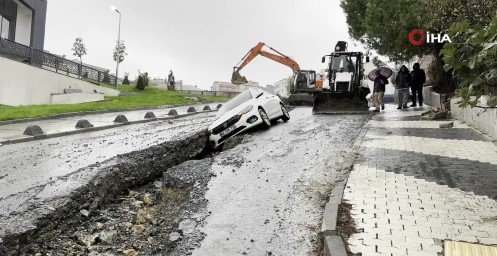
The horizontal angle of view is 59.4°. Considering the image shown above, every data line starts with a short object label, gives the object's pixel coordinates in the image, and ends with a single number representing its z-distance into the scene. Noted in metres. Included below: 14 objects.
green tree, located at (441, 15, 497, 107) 3.94
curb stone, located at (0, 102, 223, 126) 15.37
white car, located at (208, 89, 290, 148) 11.27
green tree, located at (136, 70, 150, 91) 39.59
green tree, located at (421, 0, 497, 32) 10.69
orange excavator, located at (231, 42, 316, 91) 25.27
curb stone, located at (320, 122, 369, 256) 4.00
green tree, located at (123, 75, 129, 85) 48.58
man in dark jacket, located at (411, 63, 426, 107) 18.92
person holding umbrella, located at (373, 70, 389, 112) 18.34
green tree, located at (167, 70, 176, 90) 49.61
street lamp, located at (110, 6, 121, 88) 40.50
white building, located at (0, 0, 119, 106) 21.64
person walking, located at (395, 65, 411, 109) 18.89
